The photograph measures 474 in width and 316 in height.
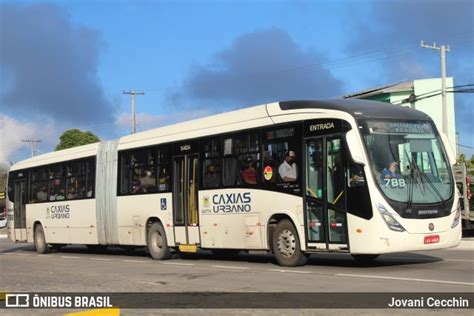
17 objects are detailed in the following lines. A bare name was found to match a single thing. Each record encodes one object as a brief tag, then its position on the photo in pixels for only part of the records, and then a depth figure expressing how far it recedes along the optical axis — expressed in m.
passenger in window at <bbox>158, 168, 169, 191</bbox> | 16.70
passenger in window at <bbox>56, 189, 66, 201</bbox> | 21.38
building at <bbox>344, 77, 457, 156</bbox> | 45.41
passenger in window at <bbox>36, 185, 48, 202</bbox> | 22.47
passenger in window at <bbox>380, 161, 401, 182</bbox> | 11.66
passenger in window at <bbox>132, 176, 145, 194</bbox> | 17.69
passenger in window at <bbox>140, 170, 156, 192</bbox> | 17.19
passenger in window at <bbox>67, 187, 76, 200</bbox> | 20.80
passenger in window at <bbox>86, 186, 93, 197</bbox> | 20.00
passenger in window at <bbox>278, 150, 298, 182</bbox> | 12.91
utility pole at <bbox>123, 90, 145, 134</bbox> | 54.13
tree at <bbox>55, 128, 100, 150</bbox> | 70.56
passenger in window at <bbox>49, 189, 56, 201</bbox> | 21.90
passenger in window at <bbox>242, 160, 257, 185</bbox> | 13.90
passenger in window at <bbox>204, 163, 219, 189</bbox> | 14.98
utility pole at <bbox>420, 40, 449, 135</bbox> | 36.28
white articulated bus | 11.62
